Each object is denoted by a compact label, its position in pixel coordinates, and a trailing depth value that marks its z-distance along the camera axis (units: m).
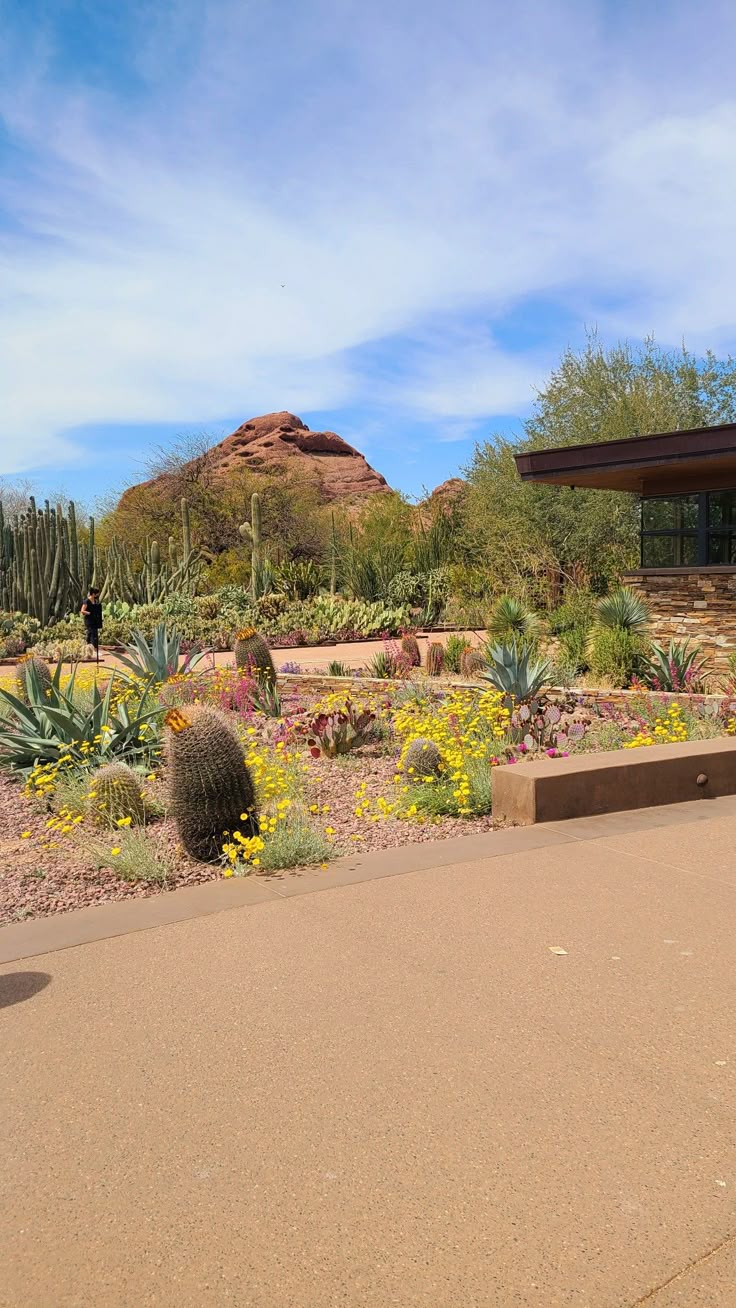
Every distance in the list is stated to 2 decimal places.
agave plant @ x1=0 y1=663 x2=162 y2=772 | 8.61
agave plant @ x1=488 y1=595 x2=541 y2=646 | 16.41
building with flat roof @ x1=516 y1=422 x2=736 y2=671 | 15.67
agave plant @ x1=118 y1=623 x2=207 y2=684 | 11.96
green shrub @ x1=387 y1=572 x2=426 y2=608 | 28.95
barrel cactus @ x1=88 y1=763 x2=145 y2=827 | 6.91
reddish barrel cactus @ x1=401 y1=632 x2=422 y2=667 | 16.94
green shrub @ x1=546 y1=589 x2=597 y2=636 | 18.15
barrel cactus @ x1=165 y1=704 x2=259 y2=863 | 6.12
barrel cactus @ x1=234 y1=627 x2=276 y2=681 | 12.48
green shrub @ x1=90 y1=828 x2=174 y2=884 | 5.69
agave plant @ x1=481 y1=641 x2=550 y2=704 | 10.71
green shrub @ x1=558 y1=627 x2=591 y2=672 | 14.80
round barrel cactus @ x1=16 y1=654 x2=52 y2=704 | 9.34
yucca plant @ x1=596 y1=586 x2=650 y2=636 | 14.43
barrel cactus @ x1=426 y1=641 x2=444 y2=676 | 15.24
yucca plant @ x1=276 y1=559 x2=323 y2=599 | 29.61
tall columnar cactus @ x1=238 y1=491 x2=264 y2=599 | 29.39
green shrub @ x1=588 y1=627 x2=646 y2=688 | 13.56
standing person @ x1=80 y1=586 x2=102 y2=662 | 21.06
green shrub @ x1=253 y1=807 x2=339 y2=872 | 5.74
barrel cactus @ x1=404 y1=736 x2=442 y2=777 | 7.73
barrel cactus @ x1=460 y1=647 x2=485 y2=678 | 14.09
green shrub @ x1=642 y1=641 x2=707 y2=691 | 12.21
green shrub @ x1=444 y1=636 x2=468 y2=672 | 15.52
